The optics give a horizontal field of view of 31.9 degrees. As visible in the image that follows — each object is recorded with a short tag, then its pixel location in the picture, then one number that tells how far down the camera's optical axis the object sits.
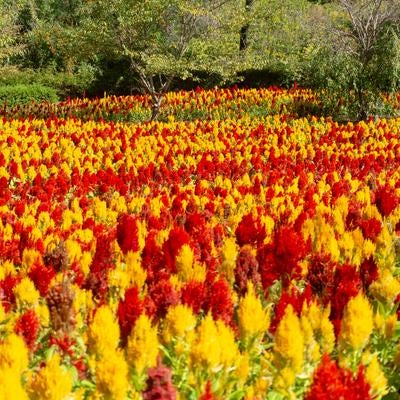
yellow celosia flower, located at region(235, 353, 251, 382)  2.18
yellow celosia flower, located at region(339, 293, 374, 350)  2.18
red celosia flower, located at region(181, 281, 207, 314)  2.54
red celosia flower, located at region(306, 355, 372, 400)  1.59
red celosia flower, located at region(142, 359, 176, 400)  1.81
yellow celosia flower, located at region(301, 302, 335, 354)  2.34
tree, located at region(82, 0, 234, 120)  14.88
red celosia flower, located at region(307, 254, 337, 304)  2.83
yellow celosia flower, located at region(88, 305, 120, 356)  2.10
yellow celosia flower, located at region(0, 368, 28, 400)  1.73
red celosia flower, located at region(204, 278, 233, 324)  2.50
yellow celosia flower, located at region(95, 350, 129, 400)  1.84
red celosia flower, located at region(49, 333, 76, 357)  2.40
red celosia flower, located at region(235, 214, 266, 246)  3.58
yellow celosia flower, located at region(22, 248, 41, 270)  3.38
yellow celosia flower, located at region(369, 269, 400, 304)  2.80
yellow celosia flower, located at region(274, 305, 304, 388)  2.01
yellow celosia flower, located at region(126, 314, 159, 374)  2.03
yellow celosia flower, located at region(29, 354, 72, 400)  1.79
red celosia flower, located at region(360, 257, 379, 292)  2.96
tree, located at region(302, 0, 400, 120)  14.13
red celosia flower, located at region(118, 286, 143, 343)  2.28
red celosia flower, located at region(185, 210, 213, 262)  3.50
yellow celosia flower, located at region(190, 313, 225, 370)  1.98
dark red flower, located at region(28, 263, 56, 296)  2.94
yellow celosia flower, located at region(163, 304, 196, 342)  2.26
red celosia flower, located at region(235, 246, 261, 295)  2.95
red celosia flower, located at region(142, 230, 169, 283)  3.27
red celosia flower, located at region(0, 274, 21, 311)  2.92
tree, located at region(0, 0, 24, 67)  24.72
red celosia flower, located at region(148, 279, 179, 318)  2.52
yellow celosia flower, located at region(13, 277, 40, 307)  2.79
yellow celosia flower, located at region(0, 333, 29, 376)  1.97
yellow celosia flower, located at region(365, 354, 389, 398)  2.03
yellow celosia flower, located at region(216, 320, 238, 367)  2.05
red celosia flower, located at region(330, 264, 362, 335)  2.49
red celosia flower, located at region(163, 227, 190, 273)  3.20
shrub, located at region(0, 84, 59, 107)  25.30
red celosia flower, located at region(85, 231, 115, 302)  3.00
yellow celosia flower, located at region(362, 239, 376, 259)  3.43
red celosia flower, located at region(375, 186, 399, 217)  4.50
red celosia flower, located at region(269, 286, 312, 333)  2.45
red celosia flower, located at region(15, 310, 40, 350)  2.37
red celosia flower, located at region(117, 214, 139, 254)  3.49
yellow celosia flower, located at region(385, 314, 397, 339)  2.52
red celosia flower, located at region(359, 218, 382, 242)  3.71
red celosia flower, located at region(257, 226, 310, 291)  3.04
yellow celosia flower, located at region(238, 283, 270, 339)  2.25
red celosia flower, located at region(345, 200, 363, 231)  4.24
